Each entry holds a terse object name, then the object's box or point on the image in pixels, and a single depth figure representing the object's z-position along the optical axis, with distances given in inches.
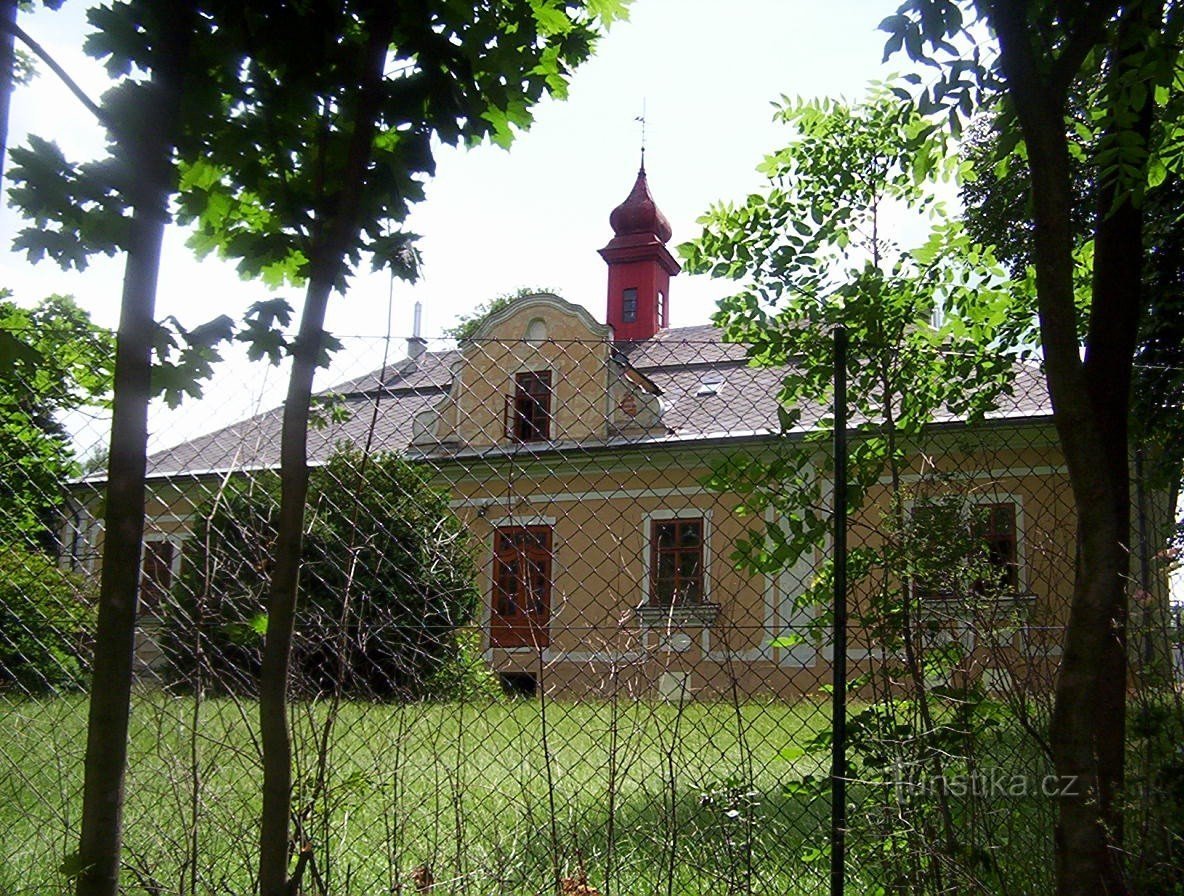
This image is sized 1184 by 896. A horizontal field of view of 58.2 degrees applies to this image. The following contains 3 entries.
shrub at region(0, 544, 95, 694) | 132.3
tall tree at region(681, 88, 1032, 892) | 108.6
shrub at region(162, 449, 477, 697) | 99.7
